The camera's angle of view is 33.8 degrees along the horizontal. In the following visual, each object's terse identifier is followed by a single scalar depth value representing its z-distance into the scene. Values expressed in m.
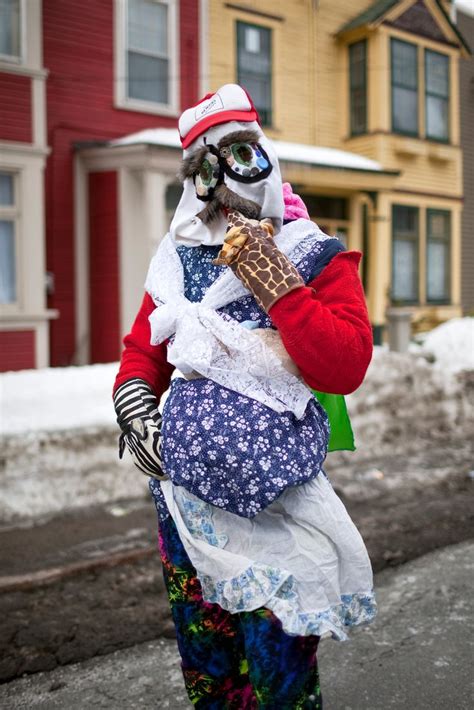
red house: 10.34
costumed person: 1.96
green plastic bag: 2.35
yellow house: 13.48
